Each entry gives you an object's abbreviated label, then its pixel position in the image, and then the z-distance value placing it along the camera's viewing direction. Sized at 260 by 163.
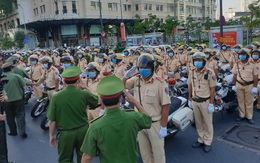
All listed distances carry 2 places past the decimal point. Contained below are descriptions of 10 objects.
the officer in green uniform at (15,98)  5.38
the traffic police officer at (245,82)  5.53
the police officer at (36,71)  8.45
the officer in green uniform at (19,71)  6.94
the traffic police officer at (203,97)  4.39
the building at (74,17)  38.88
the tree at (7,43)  35.88
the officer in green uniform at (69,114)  3.24
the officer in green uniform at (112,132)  2.09
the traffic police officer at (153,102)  3.34
